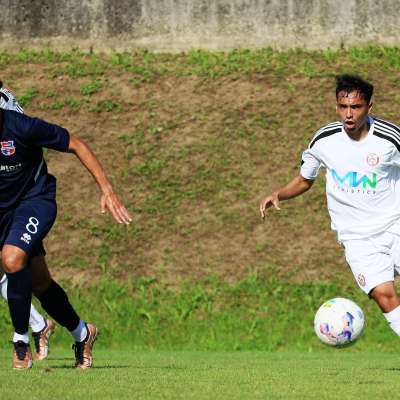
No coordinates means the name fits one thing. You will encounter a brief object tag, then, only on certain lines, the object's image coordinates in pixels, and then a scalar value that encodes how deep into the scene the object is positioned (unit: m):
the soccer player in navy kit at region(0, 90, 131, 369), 17.27
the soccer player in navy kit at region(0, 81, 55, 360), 22.15
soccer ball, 19.17
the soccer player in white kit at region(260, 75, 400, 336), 18.77
